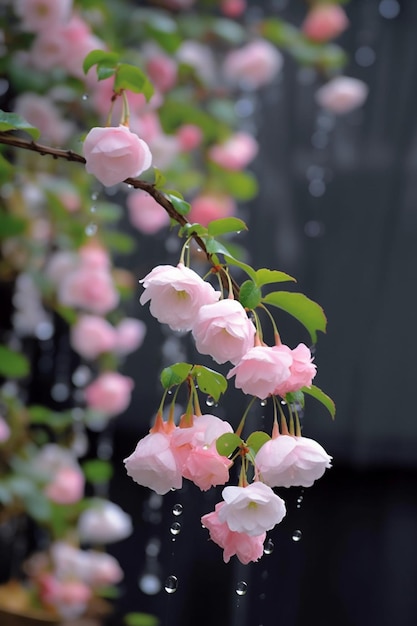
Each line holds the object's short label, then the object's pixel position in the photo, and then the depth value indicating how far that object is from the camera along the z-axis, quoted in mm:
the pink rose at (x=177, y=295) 1152
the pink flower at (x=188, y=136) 2466
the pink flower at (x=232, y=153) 2415
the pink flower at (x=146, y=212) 2521
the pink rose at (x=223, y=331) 1131
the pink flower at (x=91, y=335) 2362
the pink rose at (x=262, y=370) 1134
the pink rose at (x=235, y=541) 1162
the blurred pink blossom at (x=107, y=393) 2486
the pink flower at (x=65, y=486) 2397
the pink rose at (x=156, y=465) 1149
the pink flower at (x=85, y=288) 2222
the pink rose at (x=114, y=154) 1212
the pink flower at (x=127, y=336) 2503
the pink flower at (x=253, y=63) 2619
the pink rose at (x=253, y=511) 1135
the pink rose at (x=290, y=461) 1142
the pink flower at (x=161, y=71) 2228
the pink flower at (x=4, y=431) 1992
